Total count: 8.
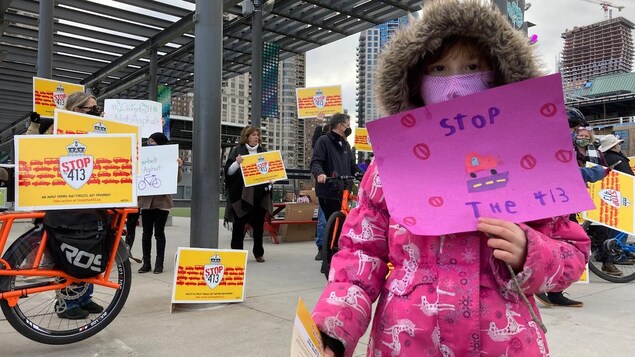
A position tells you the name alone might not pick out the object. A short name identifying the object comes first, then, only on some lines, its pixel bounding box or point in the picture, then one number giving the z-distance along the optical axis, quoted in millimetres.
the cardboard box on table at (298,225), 9078
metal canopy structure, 11453
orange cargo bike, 3172
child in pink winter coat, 1162
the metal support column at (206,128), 4391
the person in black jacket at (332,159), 6180
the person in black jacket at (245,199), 6438
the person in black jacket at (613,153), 5449
